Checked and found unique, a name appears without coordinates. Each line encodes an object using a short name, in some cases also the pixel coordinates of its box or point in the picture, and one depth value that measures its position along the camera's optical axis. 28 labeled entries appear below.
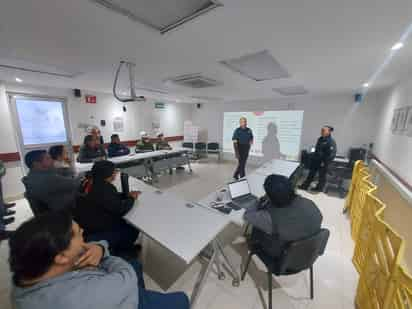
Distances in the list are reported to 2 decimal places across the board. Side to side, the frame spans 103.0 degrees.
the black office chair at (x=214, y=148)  6.80
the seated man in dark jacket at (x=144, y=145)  4.85
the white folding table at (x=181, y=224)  1.25
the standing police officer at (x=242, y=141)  4.34
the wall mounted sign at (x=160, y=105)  6.26
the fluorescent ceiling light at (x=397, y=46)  1.58
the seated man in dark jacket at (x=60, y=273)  0.61
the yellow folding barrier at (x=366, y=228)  1.49
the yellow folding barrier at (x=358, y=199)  2.04
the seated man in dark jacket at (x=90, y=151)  3.46
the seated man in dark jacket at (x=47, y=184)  1.78
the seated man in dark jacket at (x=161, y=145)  5.28
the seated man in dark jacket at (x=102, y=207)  1.57
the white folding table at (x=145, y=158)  3.16
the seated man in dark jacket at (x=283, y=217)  1.24
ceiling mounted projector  2.25
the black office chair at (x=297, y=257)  1.20
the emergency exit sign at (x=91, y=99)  4.46
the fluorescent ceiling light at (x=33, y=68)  2.22
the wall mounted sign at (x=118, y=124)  5.14
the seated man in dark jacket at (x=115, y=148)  4.18
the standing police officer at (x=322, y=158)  3.49
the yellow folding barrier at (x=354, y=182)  2.63
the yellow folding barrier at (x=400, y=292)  0.87
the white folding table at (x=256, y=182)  1.65
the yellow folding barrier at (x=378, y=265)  1.02
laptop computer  1.86
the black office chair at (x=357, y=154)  3.97
